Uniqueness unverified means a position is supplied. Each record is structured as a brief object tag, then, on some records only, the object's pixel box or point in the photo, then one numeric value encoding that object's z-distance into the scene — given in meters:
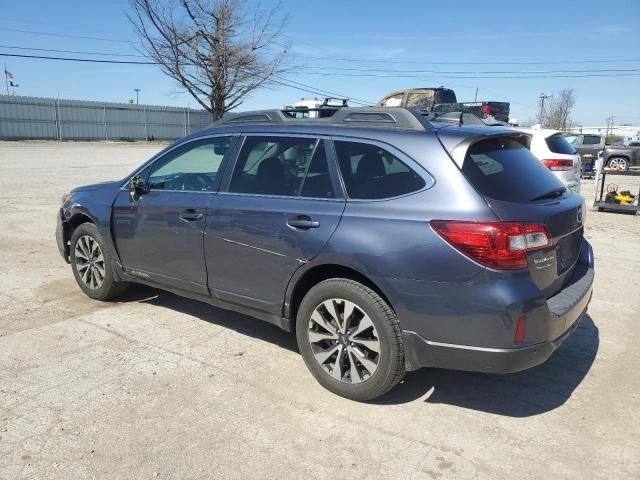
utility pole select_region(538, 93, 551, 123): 73.94
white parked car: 9.20
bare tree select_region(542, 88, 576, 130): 70.81
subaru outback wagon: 2.85
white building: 91.21
